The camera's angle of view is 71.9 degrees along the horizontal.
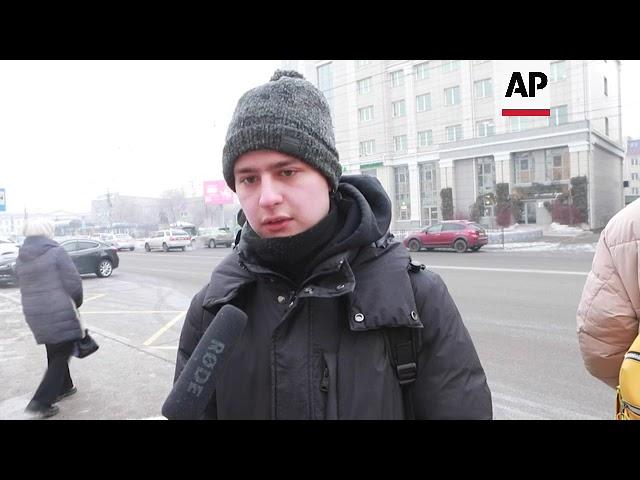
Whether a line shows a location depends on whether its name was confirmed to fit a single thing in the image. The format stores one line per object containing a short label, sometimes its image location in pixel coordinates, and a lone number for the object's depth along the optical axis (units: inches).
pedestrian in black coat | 154.3
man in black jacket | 45.8
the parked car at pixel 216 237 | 1191.6
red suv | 711.7
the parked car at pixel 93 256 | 531.5
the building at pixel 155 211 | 1124.5
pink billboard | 1956.2
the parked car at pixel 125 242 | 1143.2
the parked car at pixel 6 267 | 456.1
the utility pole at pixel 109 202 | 1068.8
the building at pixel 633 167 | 1287.4
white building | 1115.9
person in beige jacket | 61.7
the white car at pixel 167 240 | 1092.5
